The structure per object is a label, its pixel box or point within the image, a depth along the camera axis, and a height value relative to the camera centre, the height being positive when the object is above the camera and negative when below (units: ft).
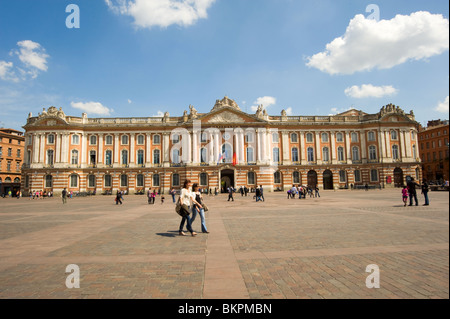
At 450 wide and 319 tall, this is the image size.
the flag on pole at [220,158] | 146.11 +11.50
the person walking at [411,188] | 50.20 -2.62
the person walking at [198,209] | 31.22 -3.64
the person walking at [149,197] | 81.82 -5.42
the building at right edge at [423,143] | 153.48 +19.01
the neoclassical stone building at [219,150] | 148.77 +16.60
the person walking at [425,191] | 49.62 -3.26
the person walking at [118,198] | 81.00 -5.45
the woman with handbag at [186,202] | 29.50 -2.58
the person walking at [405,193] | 53.16 -3.81
